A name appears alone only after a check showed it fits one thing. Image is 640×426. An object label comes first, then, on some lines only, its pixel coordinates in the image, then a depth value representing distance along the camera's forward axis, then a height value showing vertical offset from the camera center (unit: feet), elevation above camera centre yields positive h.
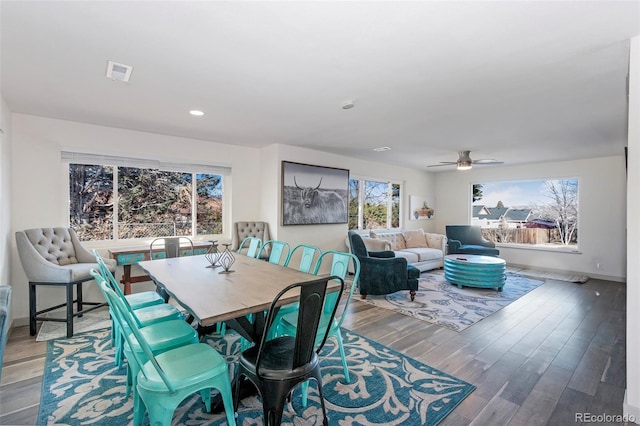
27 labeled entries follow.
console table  12.48 -2.10
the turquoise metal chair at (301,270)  7.78 -1.87
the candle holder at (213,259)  9.18 -1.66
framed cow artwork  16.70 +1.02
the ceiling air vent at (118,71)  7.41 +3.62
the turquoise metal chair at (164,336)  6.18 -2.81
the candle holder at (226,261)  8.54 -1.62
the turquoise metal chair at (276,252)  10.80 -1.54
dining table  5.50 -1.81
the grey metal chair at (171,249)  12.40 -1.78
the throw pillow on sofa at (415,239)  22.66 -2.10
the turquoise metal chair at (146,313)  7.27 -2.78
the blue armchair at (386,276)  14.02 -3.10
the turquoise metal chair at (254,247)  12.01 -1.52
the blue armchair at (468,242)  20.61 -2.19
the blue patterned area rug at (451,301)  12.01 -4.27
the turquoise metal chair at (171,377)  4.78 -2.87
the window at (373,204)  21.65 +0.57
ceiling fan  17.61 +3.11
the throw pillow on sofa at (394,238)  21.08 -1.95
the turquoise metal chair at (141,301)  8.52 -2.75
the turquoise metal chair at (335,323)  7.38 -2.80
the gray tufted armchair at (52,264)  10.09 -2.07
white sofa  18.16 -2.35
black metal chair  4.92 -2.82
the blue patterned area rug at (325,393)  6.17 -4.35
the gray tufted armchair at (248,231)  16.36 -1.20
